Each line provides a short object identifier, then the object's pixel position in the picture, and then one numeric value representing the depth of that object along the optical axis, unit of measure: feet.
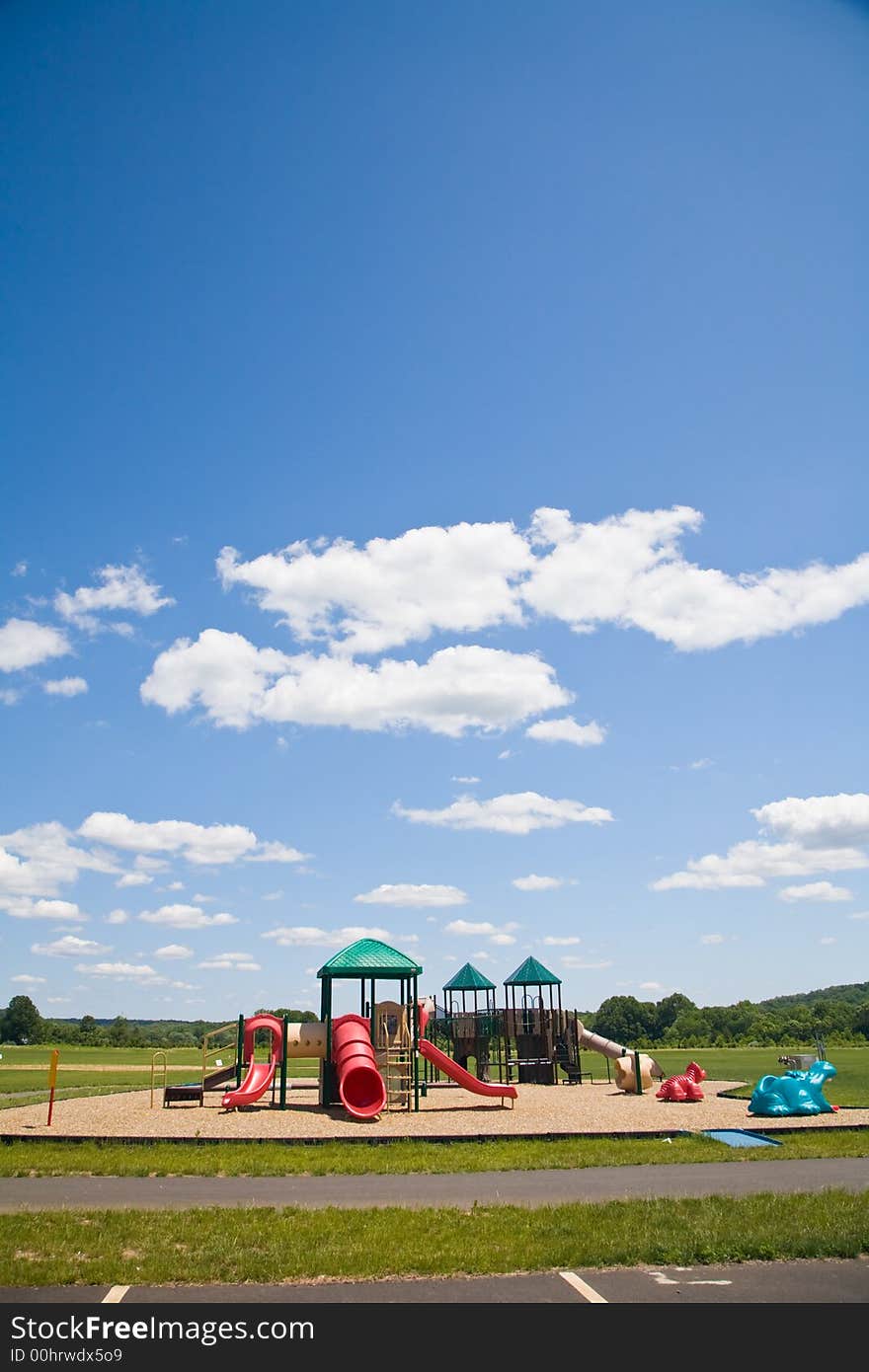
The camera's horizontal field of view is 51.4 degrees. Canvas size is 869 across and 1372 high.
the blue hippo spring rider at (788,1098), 78.23
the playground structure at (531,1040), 119.14
